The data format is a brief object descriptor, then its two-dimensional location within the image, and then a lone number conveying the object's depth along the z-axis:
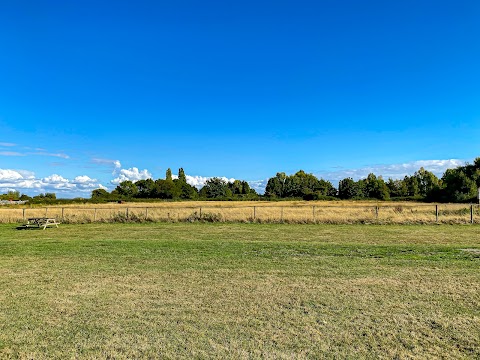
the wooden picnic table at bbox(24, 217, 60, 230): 22.44
